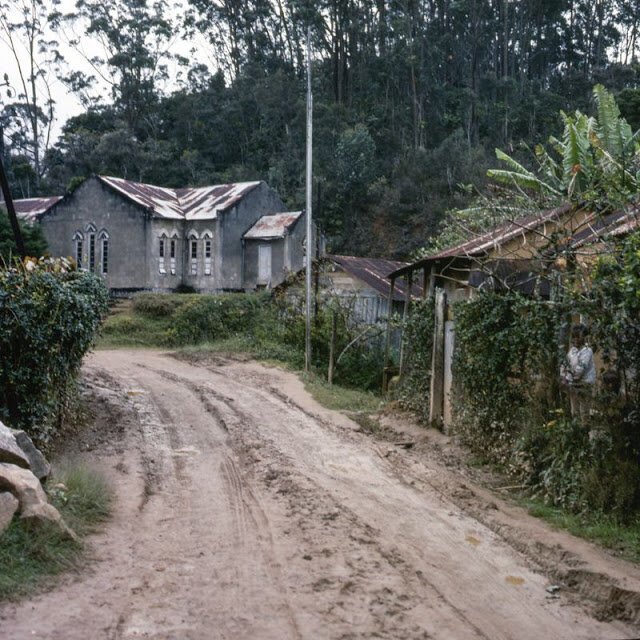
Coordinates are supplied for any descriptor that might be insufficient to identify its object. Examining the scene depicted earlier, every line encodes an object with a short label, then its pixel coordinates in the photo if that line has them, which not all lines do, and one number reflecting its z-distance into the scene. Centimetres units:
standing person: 897
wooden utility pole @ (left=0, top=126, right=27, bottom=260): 1663
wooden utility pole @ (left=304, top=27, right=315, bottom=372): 2066
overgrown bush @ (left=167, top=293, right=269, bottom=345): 2502
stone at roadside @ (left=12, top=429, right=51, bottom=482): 801
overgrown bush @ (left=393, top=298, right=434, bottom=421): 1442
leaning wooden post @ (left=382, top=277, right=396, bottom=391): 1822
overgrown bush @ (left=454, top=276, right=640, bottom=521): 830
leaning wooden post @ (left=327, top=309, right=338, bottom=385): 2017
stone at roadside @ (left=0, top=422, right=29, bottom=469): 741
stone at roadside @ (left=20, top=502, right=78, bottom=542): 674
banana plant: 1534
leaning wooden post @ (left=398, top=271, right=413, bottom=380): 1580
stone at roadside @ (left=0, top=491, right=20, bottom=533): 655
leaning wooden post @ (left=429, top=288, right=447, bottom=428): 1375
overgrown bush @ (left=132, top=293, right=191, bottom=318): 2666
